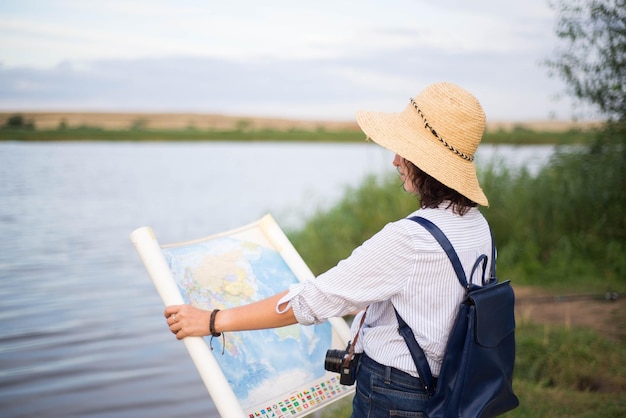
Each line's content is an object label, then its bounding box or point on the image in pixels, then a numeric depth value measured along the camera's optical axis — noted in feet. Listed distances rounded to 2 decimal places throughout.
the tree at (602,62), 23.08
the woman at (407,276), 6.20
